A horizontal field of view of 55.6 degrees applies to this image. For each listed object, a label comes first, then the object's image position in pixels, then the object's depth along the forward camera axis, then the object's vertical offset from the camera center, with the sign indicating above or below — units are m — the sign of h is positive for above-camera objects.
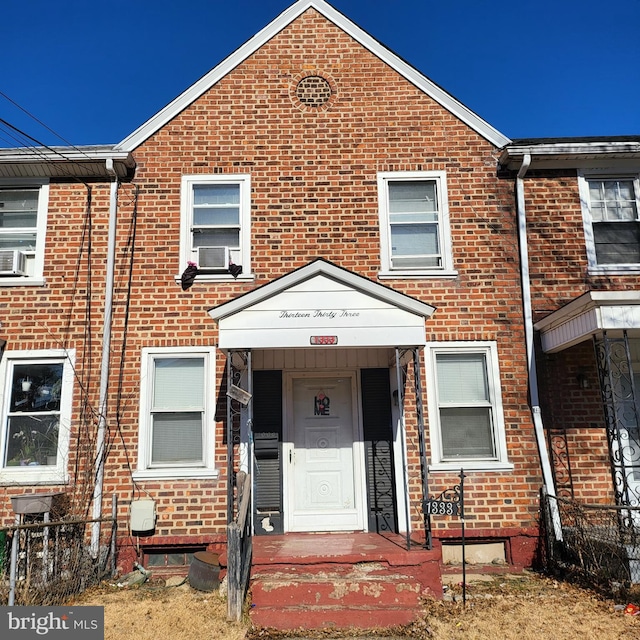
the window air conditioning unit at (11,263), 8.78 +2.62
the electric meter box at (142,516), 8.00 -0.93
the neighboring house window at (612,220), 9.14 +3.20
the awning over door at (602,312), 7.28 +1.47
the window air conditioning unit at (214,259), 8.88 +2.65
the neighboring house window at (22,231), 8.83 +3.19
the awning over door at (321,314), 7.45 +1.54
